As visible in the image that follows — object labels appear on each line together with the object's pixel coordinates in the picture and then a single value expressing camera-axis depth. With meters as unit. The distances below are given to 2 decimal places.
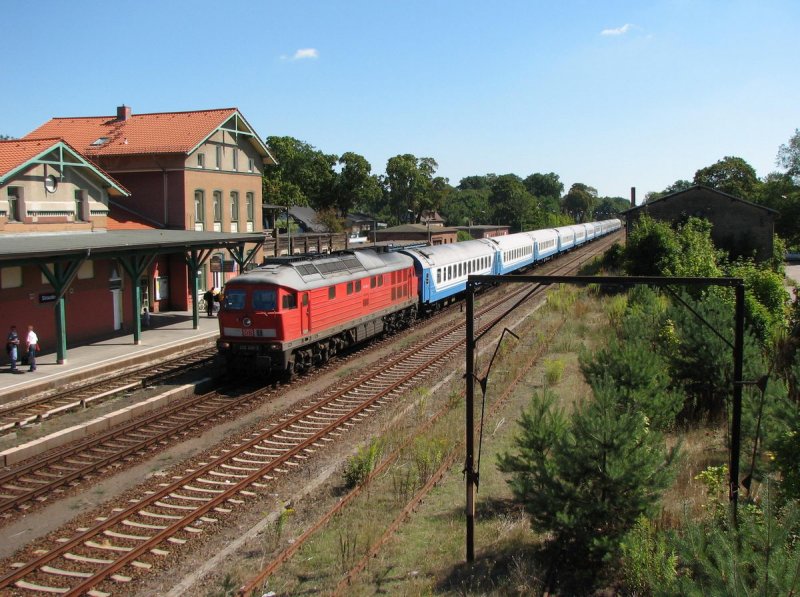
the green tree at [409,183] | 100.62
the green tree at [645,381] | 12.07
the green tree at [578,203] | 187.88
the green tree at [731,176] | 88.62
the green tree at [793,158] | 72.62
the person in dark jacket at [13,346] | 19.48
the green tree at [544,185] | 191.75
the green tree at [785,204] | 62.97
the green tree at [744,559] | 4.73
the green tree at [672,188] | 157.35
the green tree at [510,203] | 110.31
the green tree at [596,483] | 8.05
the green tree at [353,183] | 84.81
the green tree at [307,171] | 85.38
